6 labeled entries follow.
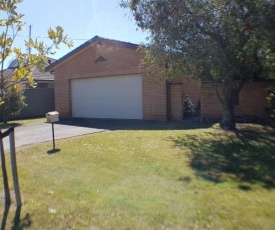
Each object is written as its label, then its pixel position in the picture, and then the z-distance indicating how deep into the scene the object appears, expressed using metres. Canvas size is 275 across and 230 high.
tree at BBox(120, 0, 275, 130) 5.64
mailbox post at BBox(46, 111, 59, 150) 6.17
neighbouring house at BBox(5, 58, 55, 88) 16.48
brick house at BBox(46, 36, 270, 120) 9.60
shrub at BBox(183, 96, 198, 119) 10.29
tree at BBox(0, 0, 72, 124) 3.01
